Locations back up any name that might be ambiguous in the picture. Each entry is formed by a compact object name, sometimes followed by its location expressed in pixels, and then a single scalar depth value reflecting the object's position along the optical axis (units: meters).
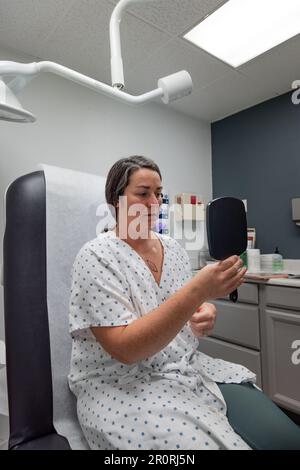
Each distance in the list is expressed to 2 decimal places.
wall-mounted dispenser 2.04
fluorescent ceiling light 1.41
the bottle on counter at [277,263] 2.13
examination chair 0.64
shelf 2.38
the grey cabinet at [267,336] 1.56
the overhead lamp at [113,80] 0.71
